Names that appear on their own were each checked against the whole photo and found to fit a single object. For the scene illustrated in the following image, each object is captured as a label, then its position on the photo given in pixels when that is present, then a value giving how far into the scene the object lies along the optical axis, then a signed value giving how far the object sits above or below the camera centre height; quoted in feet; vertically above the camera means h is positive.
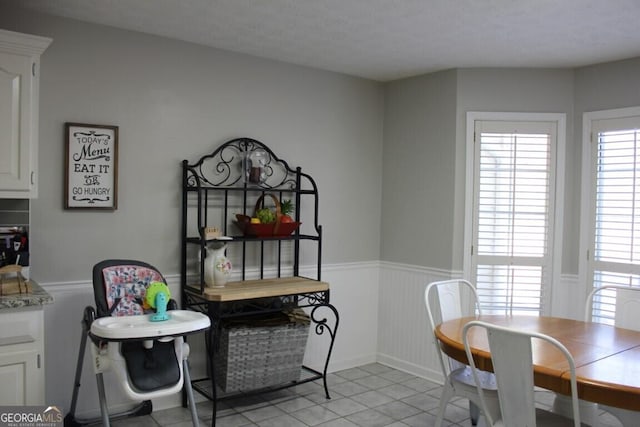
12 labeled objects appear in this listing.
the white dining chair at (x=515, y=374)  6.93 -2.21
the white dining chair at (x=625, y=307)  10.43 -1.95
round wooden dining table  6.88 -2.22
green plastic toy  9.21 -1.78
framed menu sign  10.53 +0.55
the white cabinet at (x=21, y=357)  7.96 -2.42
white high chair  8.59 -2.25
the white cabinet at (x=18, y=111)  8.85 +1.35
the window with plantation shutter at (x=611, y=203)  12.39 +0.09
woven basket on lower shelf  11.49 -3.30
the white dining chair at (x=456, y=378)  8.72 -3.03
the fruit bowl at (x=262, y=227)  12.14 -0.65
